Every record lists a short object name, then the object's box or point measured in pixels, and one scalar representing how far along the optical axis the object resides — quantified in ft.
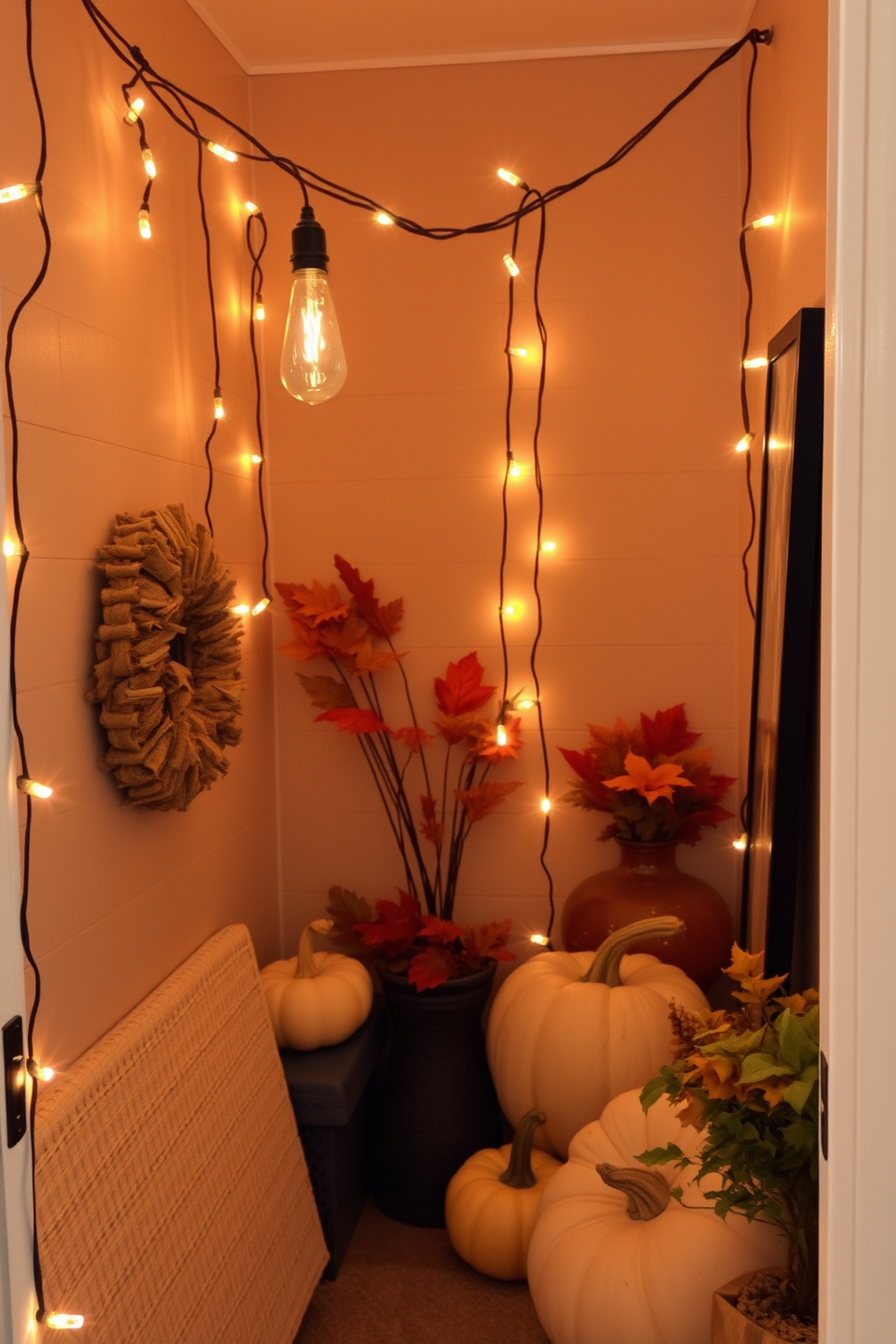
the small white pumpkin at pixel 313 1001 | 7.54
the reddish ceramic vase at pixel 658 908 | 7.71
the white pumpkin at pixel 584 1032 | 6.94
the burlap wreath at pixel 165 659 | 5.68
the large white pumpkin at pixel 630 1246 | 5.19
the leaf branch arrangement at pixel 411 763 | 8.05
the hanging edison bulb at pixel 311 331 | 5.83
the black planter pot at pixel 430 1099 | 7.89
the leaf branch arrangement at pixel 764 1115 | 4.20
